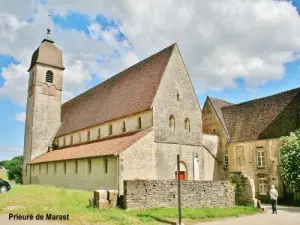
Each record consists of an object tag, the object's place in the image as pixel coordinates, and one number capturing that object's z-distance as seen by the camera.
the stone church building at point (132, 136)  23.86
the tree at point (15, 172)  52.06
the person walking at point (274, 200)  19.19
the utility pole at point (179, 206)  13.55
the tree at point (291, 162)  24.53
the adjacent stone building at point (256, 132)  30.08
